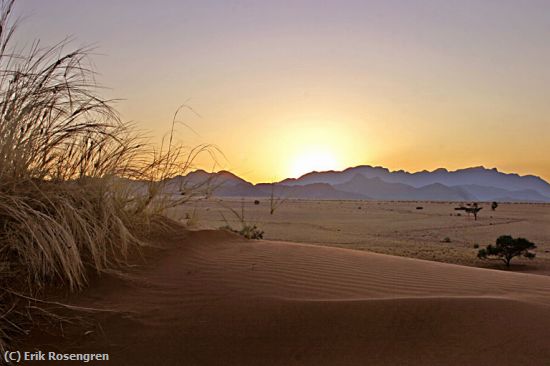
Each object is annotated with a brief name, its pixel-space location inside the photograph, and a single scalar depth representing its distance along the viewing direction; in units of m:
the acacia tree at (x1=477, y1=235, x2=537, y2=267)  14.80
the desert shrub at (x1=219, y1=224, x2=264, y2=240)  7.52
